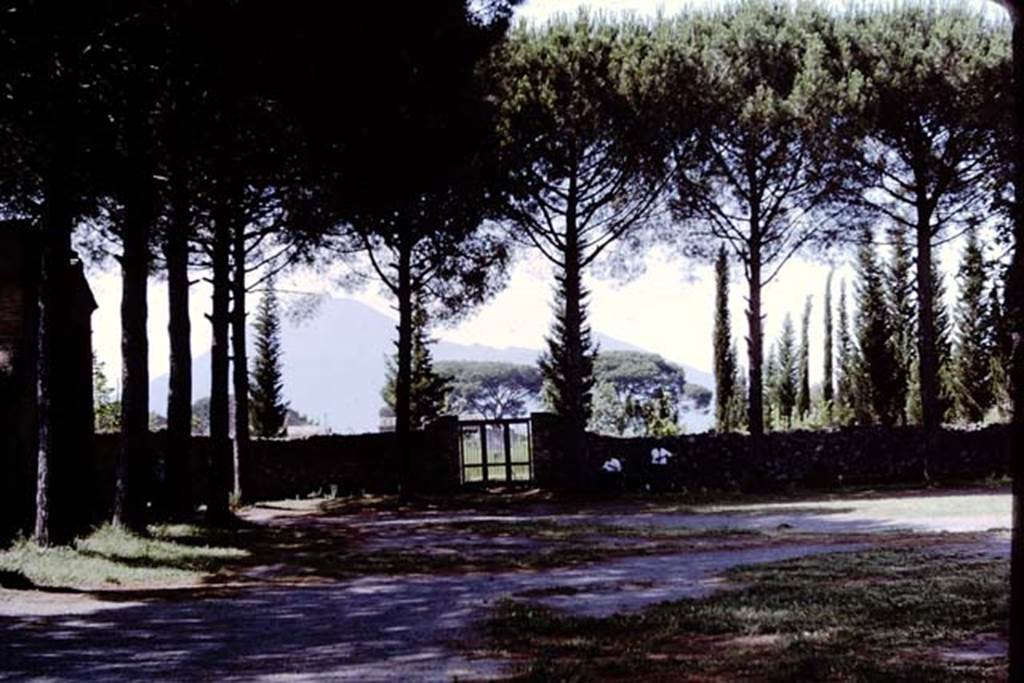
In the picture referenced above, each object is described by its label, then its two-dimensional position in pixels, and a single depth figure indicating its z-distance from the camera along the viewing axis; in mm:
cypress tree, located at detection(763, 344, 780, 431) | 55000
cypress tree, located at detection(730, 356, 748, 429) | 43791
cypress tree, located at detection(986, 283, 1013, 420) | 34406
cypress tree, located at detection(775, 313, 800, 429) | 54281
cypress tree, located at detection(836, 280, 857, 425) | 43741
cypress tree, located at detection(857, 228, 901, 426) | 41094
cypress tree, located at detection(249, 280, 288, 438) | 47156
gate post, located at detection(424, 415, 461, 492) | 28625
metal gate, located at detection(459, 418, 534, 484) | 28312
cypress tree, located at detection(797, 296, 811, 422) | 55531
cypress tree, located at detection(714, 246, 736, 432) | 42531
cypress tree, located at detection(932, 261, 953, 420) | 40438
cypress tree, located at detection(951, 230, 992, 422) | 39125
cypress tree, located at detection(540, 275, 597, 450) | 26641
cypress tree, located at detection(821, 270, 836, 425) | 54606
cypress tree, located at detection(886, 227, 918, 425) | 44031
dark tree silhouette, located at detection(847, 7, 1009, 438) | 25922
